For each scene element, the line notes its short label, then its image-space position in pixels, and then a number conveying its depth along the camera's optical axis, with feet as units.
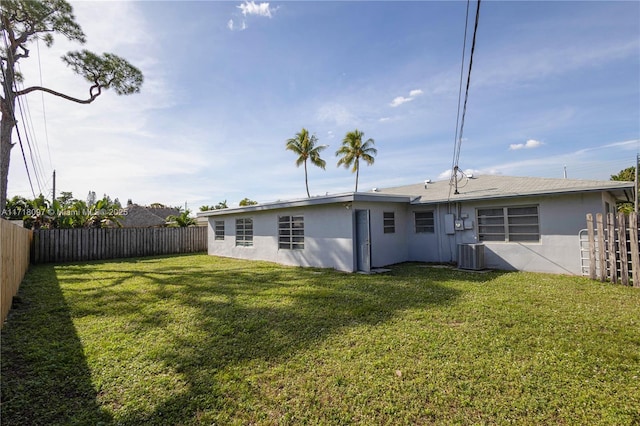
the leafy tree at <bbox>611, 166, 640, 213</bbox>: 88.42
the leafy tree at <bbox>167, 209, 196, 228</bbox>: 62.28
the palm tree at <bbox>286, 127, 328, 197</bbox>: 94.12
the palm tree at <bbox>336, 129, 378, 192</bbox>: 92.30
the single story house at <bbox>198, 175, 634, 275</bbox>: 28.02
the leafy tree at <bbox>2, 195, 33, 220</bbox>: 60.18
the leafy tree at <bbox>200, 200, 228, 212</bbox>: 84.49
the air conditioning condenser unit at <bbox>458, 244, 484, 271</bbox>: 30.71
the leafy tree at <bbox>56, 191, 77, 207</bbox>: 143.11
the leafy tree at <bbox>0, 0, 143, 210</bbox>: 38.73
